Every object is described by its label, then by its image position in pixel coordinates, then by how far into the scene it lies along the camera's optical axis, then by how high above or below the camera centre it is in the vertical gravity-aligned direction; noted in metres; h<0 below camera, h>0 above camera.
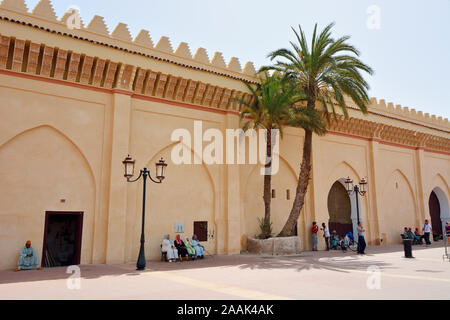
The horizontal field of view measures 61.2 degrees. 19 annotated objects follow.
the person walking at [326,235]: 17.78 -0.48
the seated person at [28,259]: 11.25 -1.02
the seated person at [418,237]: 21.28 -0.69
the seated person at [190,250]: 13.72 -0.91
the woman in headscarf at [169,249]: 13.30 -0.86
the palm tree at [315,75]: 16.12 +6.42
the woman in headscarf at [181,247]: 13.63 -0.82
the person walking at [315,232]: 17.62 -0.34
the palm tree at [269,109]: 15.31 +4.69
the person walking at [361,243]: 15.88 -0.76
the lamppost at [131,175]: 10.77 +1.40
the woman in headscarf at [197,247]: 14.08 -0.83
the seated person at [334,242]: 18.11 -0.82
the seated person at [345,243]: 17.44 -0.84
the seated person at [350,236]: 18.55 -0.55
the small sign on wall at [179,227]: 14.55 -0.10
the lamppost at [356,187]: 17.57 +1.77
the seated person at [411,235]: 20.66 -0.56
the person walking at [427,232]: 20.70 -0.40
